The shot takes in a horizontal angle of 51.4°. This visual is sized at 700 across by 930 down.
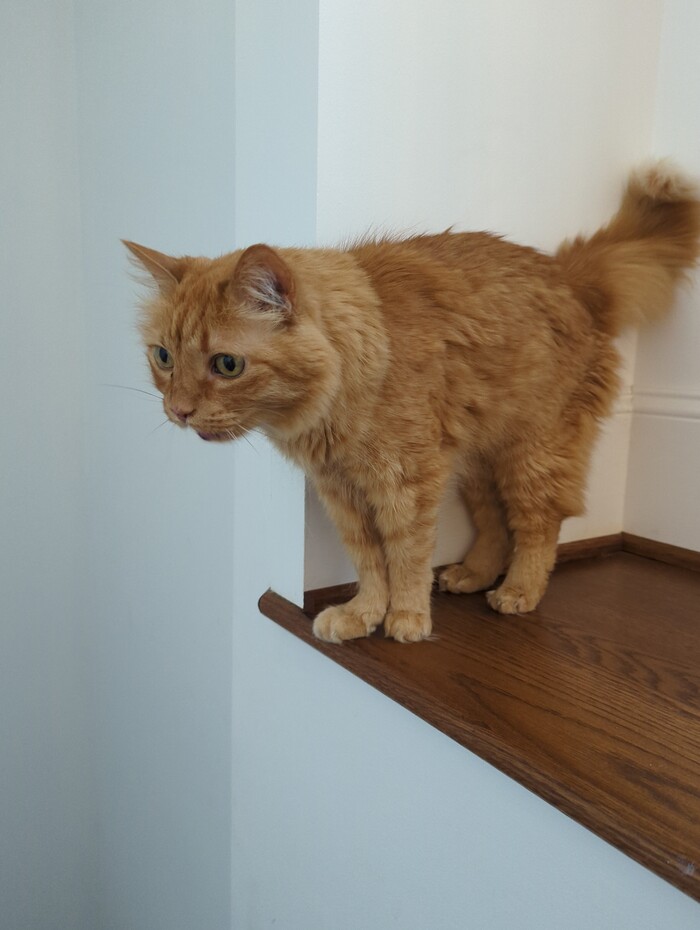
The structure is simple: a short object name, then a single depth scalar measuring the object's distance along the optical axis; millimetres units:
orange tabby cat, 853
